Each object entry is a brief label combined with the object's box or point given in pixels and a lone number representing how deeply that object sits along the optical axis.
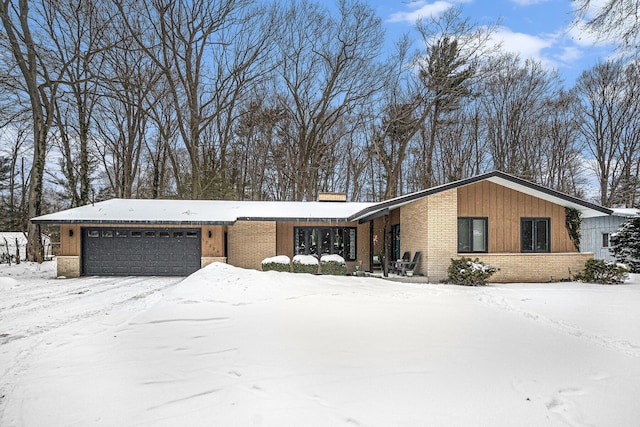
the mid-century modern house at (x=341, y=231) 12.75
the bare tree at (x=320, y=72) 22.77
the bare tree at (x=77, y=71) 18.78
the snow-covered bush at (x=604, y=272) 12.15
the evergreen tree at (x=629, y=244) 16.36
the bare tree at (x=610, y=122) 22.94
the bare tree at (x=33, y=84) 16.53
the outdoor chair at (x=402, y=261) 13.45
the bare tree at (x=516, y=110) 23.47
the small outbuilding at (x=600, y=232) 20.02
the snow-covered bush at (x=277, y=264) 14.22
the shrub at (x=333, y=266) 14.29
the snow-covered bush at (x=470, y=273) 11.84
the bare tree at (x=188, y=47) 20.11
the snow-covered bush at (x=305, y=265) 14.16
